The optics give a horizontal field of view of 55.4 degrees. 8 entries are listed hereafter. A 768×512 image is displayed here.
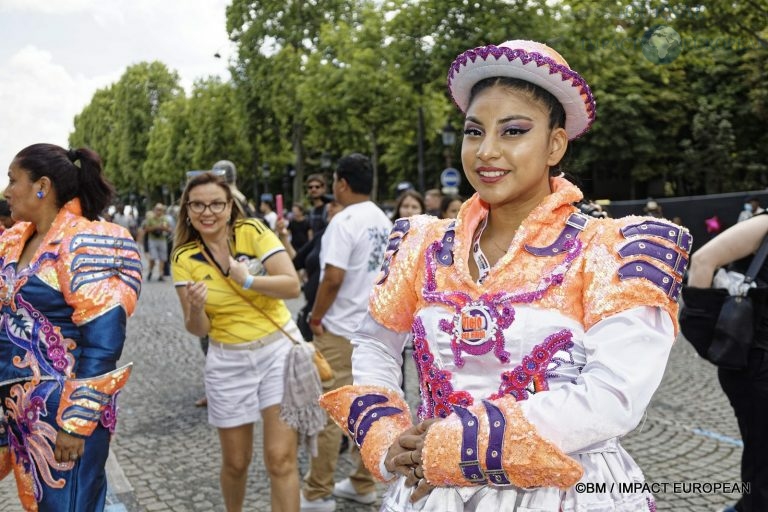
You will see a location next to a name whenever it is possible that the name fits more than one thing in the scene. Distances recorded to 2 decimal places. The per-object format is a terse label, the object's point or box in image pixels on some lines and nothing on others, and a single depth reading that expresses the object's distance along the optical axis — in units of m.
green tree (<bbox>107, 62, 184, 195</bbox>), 73.25
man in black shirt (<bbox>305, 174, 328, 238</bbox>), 7.05
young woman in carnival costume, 1.50
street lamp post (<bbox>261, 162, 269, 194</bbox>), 35.59
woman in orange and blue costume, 2.73
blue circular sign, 19.17
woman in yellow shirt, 3.68
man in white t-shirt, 4.57
